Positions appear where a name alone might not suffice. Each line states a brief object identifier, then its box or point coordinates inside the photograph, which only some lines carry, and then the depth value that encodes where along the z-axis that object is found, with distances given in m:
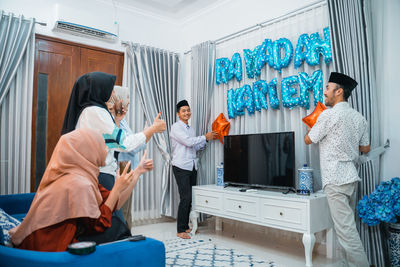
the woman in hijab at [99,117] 1.97
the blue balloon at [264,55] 3.61
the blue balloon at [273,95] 3.53
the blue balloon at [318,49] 3.09
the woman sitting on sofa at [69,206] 1.32
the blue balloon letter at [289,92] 3.34
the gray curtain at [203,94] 4.35
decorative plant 2.39
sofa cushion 1.42
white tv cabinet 2.76
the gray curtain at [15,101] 3.46
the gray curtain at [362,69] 2.68
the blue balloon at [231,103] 4.04
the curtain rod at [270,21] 3.26
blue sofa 1.19
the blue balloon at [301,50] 3.27
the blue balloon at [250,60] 3.80
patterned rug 2.85
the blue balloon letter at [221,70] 4.18
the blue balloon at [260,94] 3.66
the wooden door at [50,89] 3.81
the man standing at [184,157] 3.96
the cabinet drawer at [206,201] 3.64
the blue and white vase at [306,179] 3.08
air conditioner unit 3.84
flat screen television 3.24
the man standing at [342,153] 2.55
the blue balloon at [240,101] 3.91
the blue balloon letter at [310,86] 3.15
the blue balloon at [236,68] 3.98
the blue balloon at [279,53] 3.41
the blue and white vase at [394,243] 2.41
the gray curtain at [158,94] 4.54
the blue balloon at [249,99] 3.80
